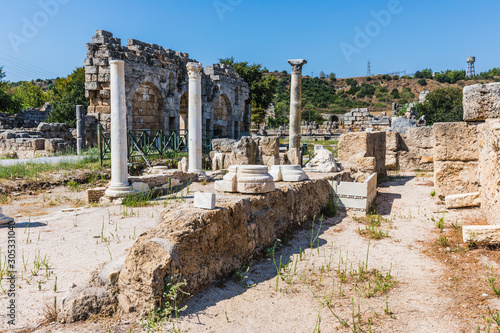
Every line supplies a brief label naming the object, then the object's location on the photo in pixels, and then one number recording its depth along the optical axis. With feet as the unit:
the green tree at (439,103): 118.15
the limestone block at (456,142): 23.08
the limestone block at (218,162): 45.47
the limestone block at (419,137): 44.19
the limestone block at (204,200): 13.64
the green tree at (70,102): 95.14
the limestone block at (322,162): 29.04
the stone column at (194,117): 38.68
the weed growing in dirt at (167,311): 10.19
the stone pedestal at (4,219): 21.51
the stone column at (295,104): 52.49
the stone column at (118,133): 29.01
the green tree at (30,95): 148.36
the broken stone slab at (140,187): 30.74
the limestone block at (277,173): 22.11
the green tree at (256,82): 118.62
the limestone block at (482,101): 20.30
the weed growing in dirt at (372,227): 19.39
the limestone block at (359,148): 35.53
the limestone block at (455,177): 23.13
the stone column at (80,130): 50.52
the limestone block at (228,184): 17.34
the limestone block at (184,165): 41.70
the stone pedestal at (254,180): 17.02
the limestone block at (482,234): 15.26
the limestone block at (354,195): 23.80
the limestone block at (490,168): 16.74
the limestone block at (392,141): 44.37
